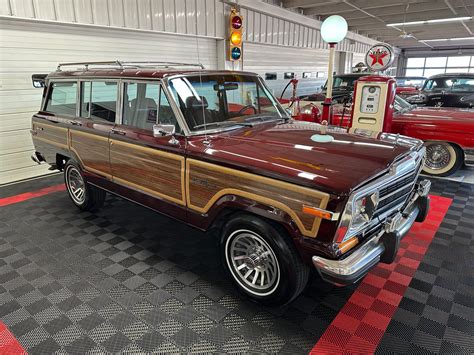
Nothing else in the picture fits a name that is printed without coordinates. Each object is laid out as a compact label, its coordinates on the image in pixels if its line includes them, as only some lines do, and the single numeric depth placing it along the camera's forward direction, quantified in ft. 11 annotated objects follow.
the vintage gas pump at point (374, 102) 18.33
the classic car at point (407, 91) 36.88
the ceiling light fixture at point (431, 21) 44.86
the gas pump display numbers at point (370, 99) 18.61
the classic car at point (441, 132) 18.52
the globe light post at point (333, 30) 16.96
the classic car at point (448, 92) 27.96
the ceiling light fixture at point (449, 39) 68.49
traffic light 30.83
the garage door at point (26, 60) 18.85
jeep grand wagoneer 7.38
